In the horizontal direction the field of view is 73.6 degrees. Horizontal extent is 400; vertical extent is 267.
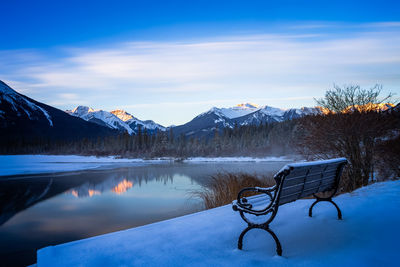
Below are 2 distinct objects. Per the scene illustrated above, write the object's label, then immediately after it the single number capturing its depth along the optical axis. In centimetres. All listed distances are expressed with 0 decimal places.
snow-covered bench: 286
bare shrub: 709
